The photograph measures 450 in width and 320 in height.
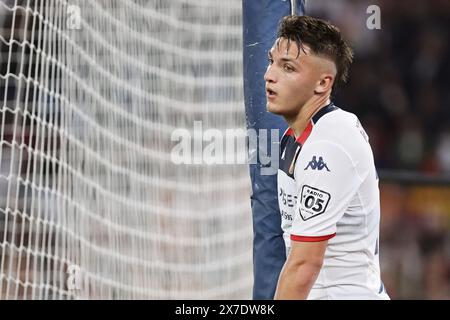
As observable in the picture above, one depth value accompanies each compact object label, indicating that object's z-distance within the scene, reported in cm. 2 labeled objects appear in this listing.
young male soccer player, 552
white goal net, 959
